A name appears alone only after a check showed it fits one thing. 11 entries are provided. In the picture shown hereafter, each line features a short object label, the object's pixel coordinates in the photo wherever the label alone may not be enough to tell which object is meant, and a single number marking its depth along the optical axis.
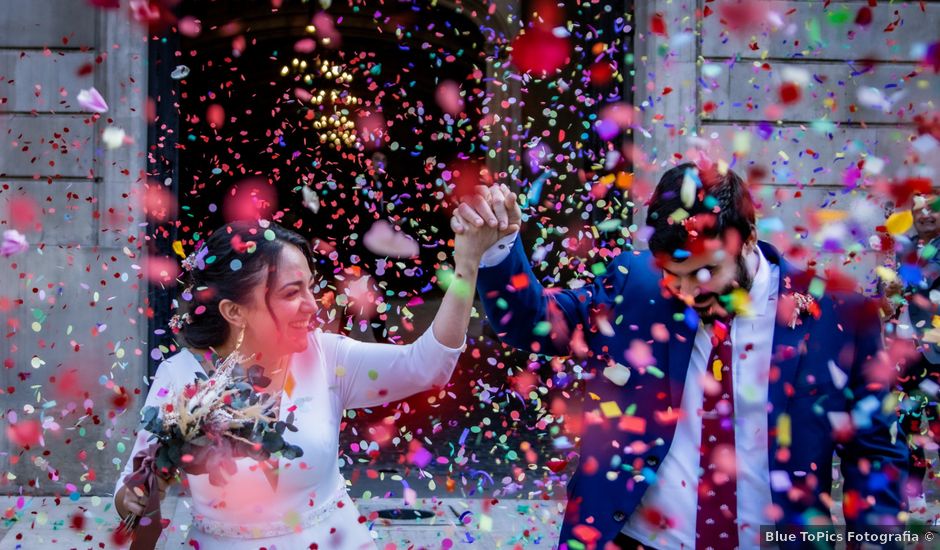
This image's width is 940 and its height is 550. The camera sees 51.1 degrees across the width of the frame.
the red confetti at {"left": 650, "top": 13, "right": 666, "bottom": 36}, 6.60
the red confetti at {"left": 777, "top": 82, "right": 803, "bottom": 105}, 6.61
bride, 2.49
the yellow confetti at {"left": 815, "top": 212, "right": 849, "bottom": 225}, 6.38
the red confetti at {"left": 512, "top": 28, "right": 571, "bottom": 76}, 8.74
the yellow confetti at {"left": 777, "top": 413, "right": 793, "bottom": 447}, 2.46
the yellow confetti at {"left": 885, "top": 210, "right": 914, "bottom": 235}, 3.83
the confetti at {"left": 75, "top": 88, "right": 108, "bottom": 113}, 5.50
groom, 2.44
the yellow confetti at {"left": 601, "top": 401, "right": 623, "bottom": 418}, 2.59
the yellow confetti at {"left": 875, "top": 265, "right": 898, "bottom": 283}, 5.91
